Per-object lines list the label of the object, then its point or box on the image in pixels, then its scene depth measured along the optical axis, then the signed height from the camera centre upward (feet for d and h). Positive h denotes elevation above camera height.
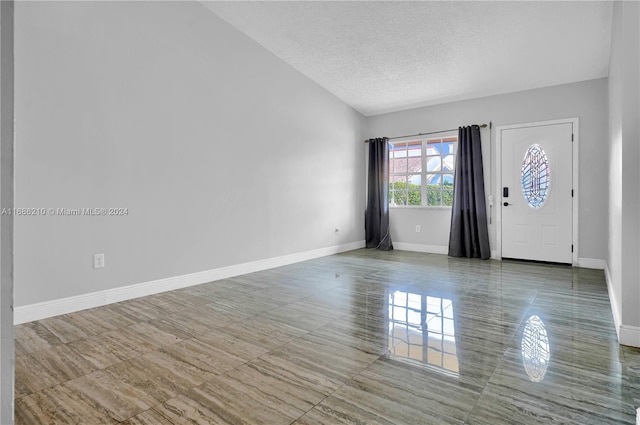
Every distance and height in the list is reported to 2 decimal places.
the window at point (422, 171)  19.63 +2.43
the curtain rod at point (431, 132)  17.95 +4.59
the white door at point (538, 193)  15.98 +0.96
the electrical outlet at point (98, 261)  9.84 -1.48
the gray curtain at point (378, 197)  21.34 +0.91
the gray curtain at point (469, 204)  17.89 +0.42
